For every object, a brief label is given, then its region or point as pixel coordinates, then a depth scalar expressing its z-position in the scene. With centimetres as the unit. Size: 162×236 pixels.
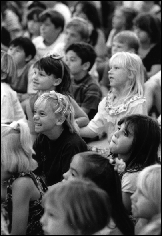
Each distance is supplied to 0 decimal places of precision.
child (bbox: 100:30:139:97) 833
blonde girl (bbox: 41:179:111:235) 337
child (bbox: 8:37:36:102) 863
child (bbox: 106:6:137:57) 1015
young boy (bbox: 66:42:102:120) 736
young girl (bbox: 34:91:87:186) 518
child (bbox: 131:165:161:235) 356
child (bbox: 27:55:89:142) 640
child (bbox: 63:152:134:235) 395
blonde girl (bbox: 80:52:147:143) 591
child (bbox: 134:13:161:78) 876
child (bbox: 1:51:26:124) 691
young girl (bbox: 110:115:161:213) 459
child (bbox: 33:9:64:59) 982
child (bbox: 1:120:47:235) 424
